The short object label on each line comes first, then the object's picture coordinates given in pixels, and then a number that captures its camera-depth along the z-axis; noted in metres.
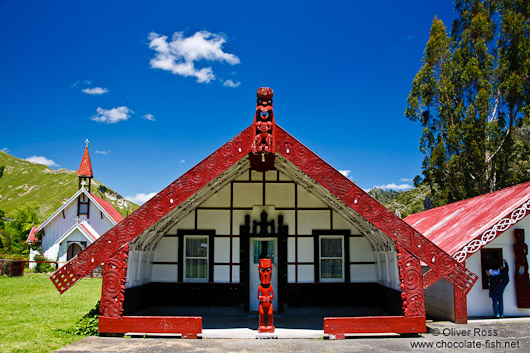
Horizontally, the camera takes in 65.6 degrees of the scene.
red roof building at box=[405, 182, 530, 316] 10.27
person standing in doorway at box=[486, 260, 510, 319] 10.59
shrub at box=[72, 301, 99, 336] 8.64
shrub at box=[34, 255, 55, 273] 27.83
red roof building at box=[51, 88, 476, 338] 11.41
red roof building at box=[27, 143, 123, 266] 32.53
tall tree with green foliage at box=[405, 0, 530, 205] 25.66
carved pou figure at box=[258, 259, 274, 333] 8.60
